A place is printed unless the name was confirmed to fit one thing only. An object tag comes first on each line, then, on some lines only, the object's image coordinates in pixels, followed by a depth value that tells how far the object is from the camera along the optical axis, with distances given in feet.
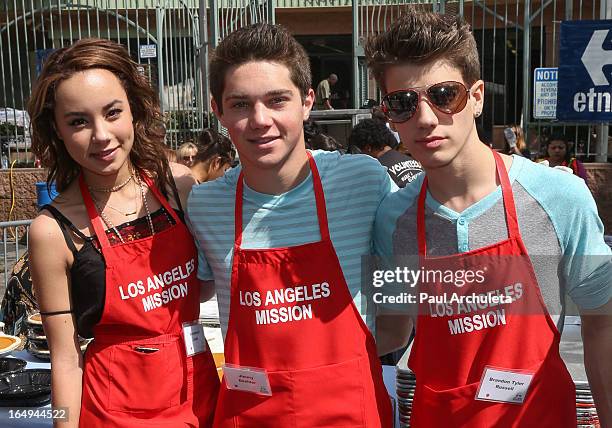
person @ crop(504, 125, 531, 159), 24.71
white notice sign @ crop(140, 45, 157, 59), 27.39
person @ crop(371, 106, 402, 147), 18.40
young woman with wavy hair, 6.30
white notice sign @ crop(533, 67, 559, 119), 24.25
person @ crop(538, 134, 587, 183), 21.68
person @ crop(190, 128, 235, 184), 14.87
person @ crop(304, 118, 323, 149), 16.15
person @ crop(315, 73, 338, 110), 36.97
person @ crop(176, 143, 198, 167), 18.35
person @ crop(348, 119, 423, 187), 15.55
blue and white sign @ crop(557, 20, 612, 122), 21.31
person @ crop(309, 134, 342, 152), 15.79
